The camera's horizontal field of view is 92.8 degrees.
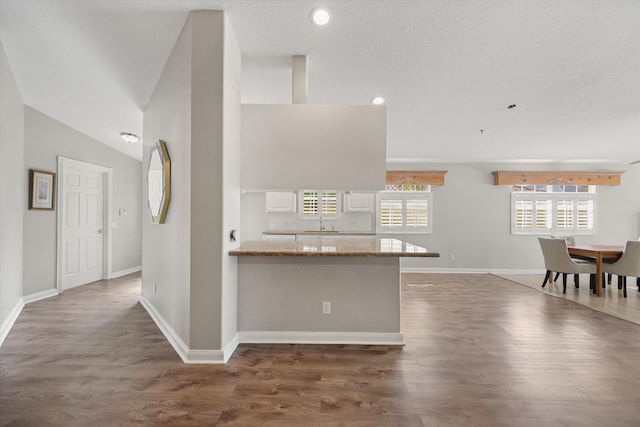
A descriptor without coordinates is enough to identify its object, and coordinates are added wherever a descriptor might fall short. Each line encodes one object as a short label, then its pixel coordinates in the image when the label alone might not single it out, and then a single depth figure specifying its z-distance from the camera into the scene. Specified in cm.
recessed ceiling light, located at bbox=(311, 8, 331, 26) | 238
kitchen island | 283
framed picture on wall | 412
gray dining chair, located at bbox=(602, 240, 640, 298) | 450
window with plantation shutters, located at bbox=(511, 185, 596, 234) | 665
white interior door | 475
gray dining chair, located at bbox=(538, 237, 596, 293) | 471
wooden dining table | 457
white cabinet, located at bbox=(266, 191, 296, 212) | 614
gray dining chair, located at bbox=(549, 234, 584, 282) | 548
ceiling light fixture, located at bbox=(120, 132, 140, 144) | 492
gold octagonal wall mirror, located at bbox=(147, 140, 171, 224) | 282
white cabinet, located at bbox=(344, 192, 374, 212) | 618
